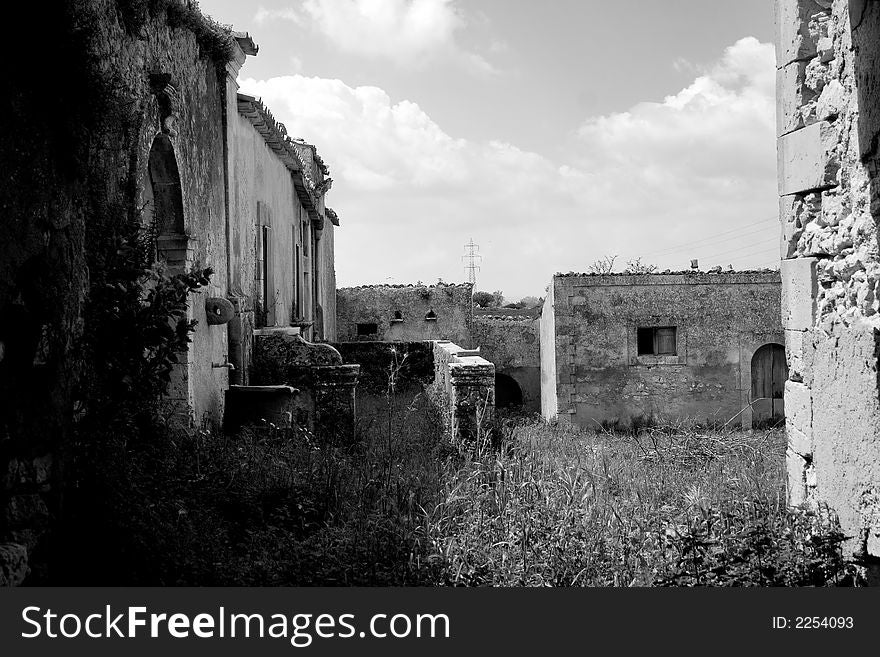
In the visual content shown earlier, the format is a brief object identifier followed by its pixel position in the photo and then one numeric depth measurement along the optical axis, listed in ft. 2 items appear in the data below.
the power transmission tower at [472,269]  167.73
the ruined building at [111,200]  11.91
